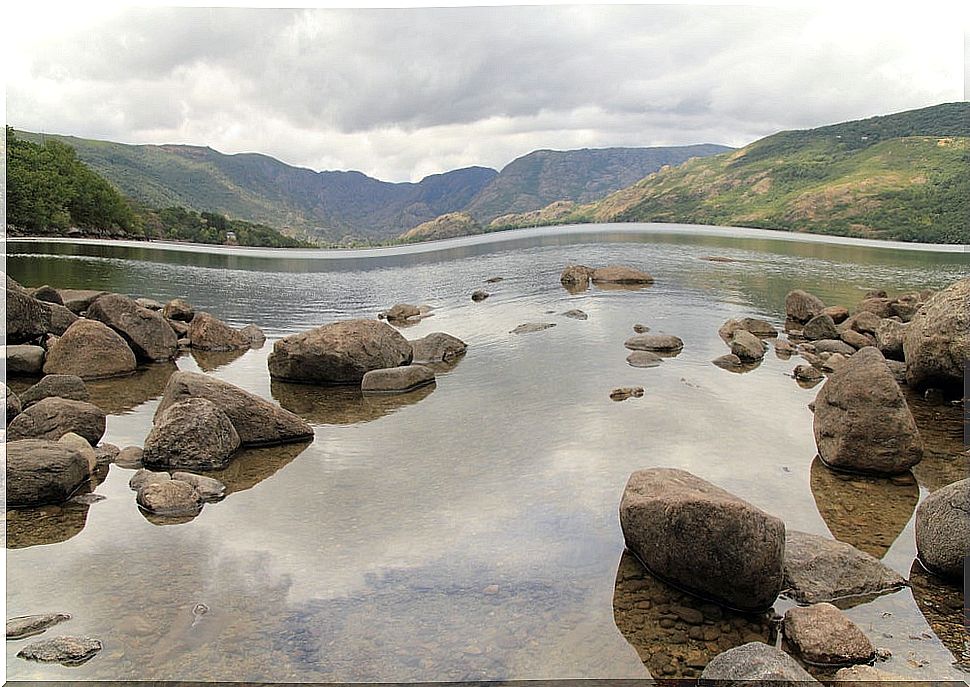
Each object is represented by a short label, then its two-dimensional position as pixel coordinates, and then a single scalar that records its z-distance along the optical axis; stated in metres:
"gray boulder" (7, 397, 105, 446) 9.73
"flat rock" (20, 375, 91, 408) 11.42
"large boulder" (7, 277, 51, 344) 15.07
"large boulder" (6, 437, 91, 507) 8.04
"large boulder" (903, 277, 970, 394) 12.14
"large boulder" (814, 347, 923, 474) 9.31
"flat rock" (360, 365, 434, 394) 14.49
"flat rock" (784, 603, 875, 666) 5.32
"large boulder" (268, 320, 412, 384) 14.87
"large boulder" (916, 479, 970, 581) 6.50
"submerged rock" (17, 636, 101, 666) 5.21
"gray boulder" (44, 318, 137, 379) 14.44
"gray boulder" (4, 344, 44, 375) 14.14
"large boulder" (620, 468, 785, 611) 6.13
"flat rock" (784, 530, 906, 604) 6.36
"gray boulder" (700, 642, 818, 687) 4.80
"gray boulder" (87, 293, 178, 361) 16.39
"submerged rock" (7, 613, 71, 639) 5.55
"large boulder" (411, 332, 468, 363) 17.58
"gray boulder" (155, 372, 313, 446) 10.65
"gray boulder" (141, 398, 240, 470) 9.55
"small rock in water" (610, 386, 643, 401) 13.63
